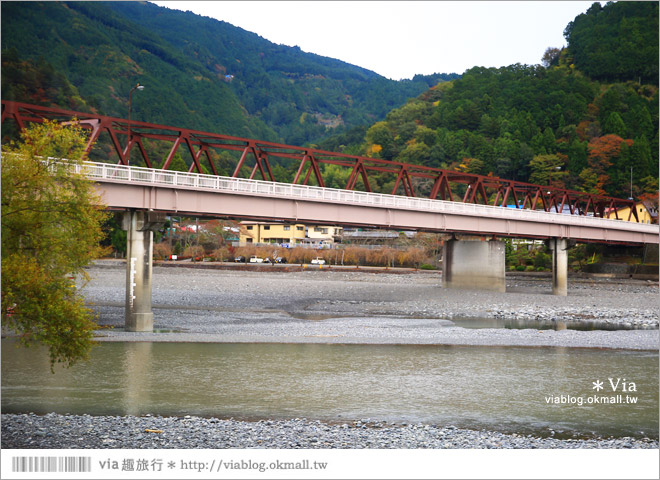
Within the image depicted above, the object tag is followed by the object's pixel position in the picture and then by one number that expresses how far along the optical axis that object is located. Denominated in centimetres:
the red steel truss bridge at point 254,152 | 3060
